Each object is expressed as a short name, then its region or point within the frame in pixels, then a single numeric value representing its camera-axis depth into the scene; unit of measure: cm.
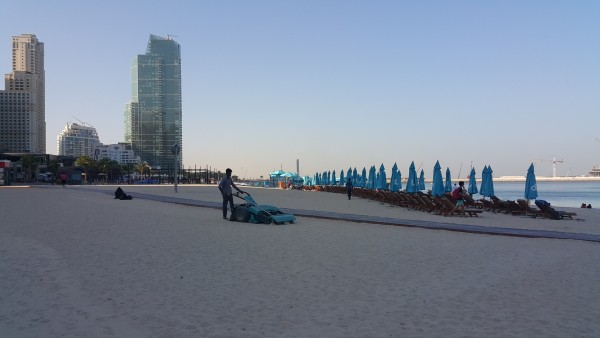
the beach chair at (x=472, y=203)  2094
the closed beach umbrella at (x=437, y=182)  2211
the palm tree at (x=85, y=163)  10122
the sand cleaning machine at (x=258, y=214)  1370
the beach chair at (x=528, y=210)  1831
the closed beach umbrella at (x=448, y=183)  2694
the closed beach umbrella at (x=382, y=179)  3136
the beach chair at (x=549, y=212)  1764
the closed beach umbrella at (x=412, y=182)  2612
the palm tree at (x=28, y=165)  9261
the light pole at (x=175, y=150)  3097
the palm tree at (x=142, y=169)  12638
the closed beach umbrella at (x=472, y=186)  2438
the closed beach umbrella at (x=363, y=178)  3769
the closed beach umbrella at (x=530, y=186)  2028
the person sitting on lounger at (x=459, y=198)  1759
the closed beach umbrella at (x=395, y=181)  2786
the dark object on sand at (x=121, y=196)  2506
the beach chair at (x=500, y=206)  1992
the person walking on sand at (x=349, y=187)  3070
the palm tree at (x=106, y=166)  9944
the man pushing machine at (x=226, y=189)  1470
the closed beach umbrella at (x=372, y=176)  3309
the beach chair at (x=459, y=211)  1759
